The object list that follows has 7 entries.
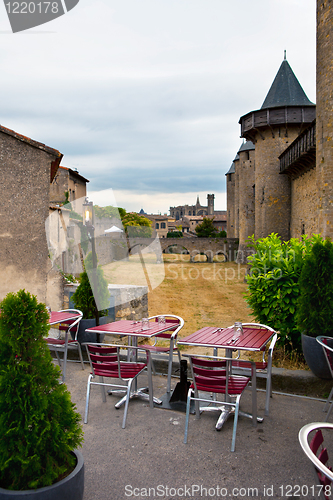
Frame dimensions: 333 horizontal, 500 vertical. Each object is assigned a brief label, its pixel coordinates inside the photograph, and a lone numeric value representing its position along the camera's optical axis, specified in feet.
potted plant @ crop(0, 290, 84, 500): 5.88
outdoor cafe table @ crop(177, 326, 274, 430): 10.21
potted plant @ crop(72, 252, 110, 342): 16.97
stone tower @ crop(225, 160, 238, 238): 127.54
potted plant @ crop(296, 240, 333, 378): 12.77
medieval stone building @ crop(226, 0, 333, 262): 51.93
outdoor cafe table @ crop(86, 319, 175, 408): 12.10
